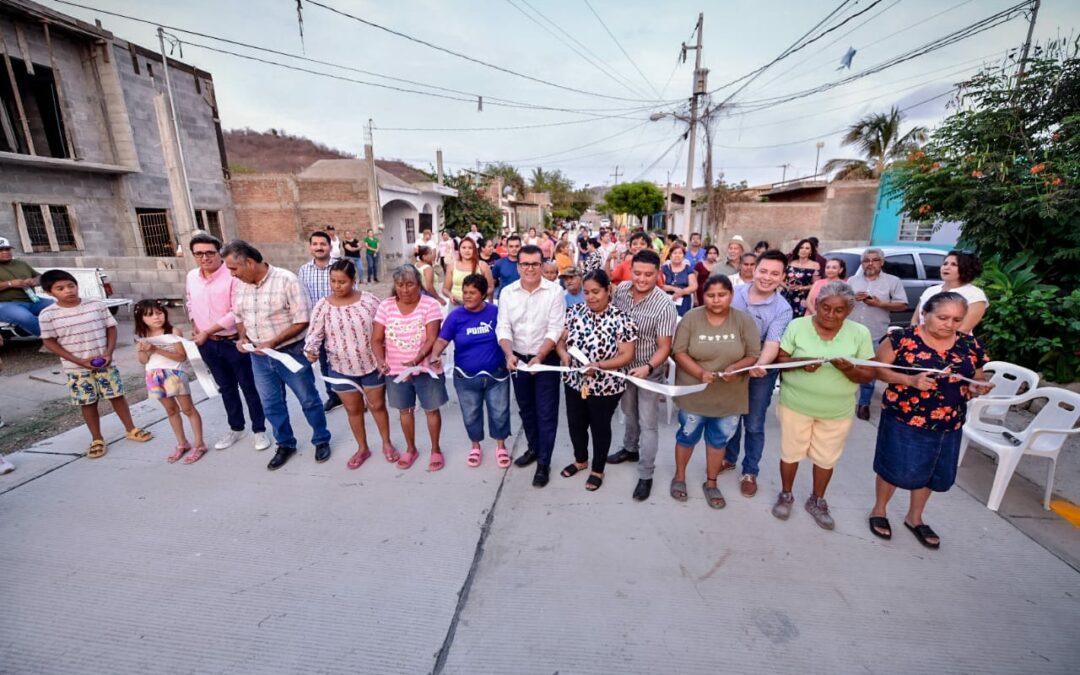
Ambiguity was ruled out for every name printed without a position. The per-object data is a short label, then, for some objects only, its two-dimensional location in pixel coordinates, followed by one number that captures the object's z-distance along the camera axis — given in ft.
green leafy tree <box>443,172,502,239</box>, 75.41
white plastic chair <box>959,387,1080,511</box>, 9.58
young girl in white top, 11.66
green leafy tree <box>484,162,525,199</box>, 140.87
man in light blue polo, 10.28
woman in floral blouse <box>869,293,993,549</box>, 8.06
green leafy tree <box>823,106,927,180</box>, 66.95
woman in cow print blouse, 9.68
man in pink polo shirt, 11.51
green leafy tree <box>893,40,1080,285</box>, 13.92
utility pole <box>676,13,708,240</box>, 53.36
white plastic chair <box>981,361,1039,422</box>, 11.36
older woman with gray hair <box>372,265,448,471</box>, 10.72
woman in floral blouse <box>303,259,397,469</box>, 10.92
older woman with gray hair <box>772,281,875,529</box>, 8.69
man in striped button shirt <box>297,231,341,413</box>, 14.11
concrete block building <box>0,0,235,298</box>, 31.40
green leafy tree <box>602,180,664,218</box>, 120.37
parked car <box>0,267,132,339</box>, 23.73
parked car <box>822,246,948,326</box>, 22.57
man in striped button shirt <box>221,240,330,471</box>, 11.14
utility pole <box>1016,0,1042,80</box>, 15.08
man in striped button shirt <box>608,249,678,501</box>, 9.75
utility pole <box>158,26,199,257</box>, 33.12
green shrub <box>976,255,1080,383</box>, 13.80
